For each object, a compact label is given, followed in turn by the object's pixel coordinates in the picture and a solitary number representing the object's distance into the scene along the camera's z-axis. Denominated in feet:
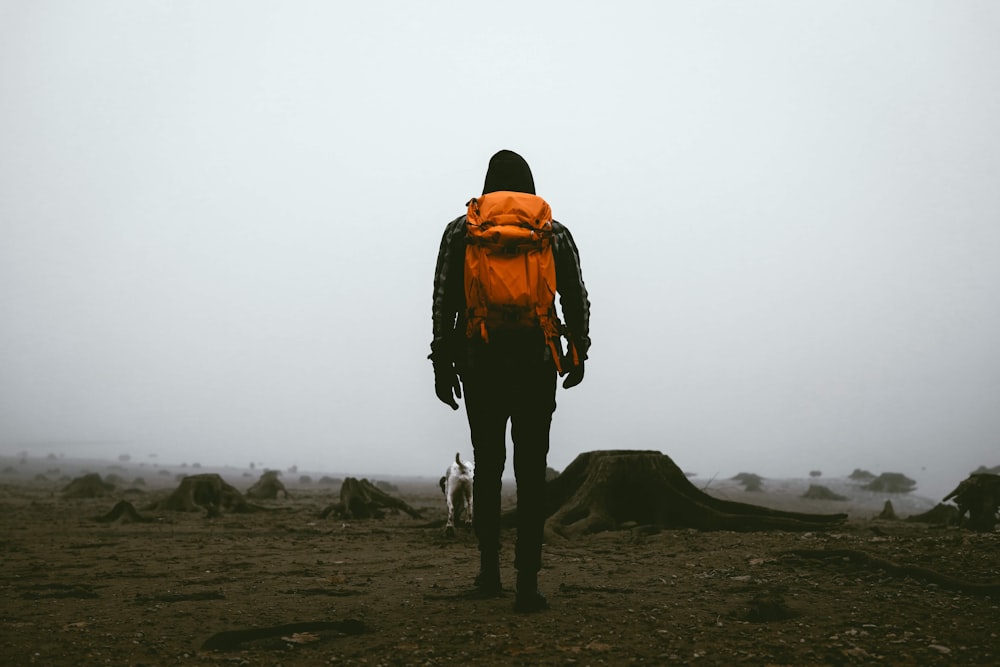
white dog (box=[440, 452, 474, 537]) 34.32
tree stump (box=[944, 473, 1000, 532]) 31.32
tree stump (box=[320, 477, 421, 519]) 48.90
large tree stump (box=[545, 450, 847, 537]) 32.07
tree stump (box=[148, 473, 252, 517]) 51.04
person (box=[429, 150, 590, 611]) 15.19
